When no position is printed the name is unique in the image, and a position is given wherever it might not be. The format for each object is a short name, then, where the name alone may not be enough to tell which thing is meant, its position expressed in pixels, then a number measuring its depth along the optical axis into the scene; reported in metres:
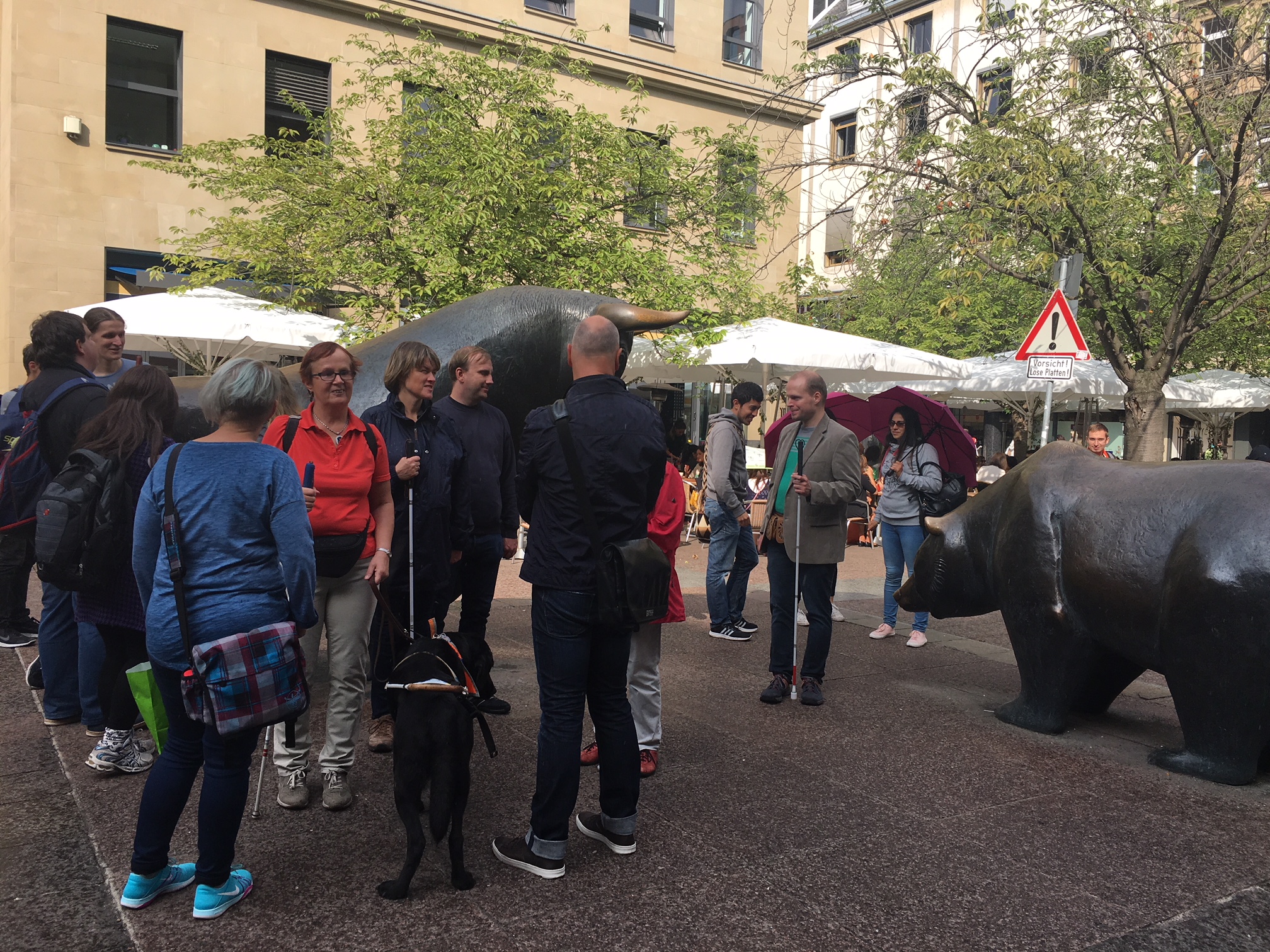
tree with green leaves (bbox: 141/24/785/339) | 11.48
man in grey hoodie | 6.86
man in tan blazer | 5.59
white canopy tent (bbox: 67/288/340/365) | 9.70
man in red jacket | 4.33
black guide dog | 3.12
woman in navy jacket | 4.40
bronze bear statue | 4.32
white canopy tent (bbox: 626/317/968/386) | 11.70
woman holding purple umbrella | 7.24
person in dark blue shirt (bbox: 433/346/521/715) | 4.96
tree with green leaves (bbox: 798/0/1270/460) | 10.48
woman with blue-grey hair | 2.89
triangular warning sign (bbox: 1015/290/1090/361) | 7.91
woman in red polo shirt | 3.85
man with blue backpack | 4.56
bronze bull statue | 5.89
